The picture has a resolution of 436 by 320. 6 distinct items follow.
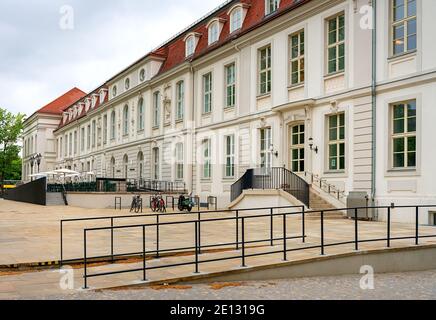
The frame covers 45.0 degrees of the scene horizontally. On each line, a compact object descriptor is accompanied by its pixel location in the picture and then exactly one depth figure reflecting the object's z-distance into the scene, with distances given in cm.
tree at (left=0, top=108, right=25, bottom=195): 7100
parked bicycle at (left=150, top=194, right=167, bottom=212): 2592
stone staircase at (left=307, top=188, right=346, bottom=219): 1862
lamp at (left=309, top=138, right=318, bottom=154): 2100
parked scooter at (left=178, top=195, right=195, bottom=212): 2565
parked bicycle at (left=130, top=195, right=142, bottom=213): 2608
